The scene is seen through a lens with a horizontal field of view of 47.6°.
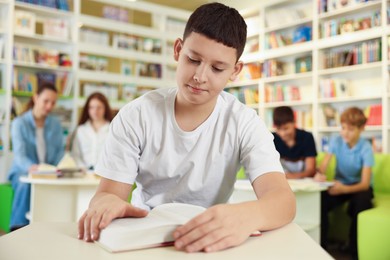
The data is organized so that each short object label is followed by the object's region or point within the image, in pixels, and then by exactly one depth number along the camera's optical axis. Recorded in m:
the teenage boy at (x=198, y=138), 0.98
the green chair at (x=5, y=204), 1.96
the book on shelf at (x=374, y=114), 4.38
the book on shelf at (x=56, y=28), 4.93
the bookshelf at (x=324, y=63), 4.43
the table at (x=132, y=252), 0.60
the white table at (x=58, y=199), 2.70
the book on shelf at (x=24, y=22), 4.65
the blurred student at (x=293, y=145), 3.24
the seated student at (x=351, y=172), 3.07
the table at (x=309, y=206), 2.53
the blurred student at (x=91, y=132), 3.75
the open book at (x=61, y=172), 2.70
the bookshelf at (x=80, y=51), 4.60
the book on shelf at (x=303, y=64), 5.13
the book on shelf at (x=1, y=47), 4.54
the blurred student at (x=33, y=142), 3.37
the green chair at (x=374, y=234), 2.31
